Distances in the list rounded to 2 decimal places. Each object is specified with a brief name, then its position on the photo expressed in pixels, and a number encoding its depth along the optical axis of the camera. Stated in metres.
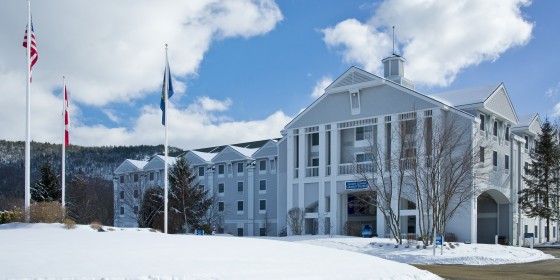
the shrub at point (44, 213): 19.98
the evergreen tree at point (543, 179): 54.23
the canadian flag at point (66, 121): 28.33
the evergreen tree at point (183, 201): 57.28
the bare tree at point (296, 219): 52.53
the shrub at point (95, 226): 19.16
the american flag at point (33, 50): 22.83
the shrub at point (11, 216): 20.65
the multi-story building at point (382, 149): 46.94
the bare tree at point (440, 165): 34.47
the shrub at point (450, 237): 45.28
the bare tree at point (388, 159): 39.06
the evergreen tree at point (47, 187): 49.94
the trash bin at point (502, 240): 50.91
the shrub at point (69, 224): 18.48
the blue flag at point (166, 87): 28.14
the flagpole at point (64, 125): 28.05
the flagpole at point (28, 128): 21.09
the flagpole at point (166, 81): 28.09
